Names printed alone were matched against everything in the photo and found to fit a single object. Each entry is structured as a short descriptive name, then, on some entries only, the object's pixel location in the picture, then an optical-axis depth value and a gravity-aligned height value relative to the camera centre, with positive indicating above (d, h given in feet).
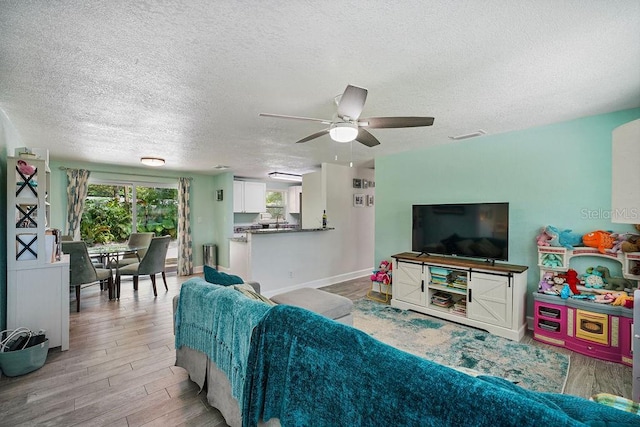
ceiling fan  6.31 +2.28
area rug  7.92 -4.55
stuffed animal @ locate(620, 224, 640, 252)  8.53 -0.95
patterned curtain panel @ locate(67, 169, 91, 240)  17.10 +0.80
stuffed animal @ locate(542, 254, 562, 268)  9.94 -1.71
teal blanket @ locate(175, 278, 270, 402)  5.17 -2.44
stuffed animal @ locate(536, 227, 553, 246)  10.25 -0.93
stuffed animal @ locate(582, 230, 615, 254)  9.07 -0.90
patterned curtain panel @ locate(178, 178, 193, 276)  21.21 -1.35
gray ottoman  8.32 -2.80
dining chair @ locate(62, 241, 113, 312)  12.68 -2.48
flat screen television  11.07 -0.76
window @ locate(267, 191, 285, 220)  27.14 +0.77
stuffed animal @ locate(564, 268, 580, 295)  9.46 -2.30
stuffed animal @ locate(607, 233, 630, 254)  8.89 -0.89
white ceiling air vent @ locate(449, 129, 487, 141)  11.31 +3.24
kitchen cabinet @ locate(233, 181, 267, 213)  23.13 +1.29
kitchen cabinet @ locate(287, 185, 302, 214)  26.45 +1.31
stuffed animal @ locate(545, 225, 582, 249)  9.78 -0.88
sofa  2.44 -1.86
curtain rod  16.97 +2.59
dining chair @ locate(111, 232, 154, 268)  17.75 -1.96
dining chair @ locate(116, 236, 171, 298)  15.02 -2.85
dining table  14.65 -2.13
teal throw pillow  7.52 -1.82
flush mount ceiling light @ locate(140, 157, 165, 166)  15.12 +2.76
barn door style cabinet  10.17 -3.21
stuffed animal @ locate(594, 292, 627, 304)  8.71 -2.65
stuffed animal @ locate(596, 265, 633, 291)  8.99 -2.21
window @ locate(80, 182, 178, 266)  18.62 +0.00
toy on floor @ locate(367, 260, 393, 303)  14.40 -3.63
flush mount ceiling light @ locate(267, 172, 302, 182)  22.70 +3.01
